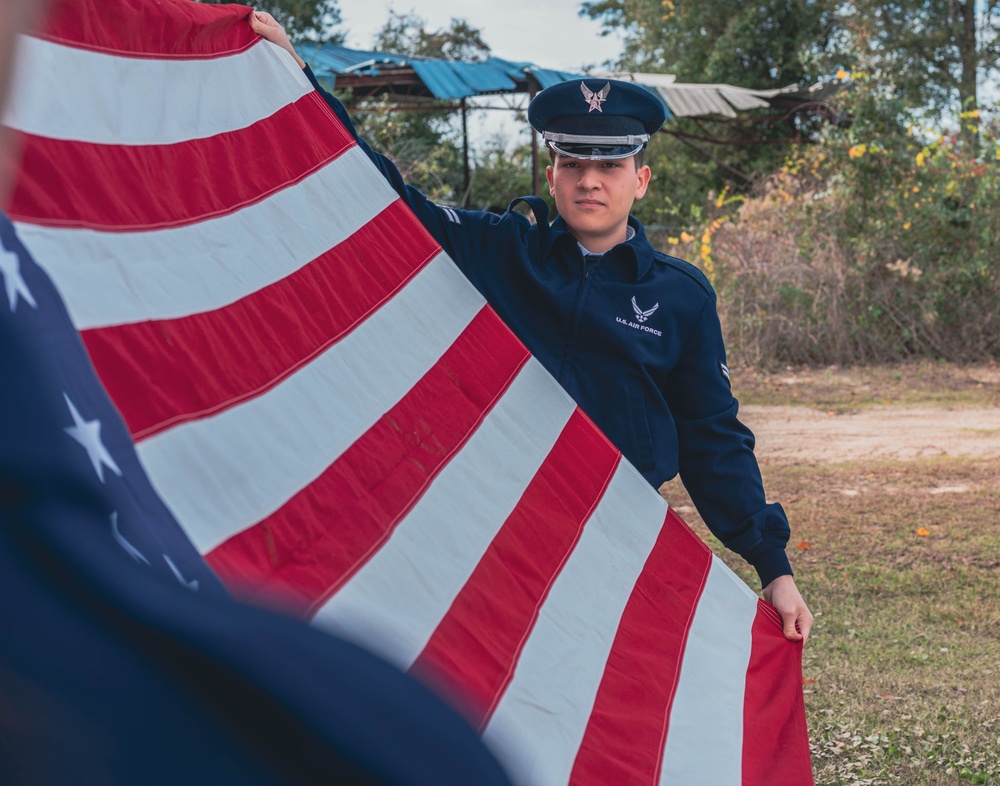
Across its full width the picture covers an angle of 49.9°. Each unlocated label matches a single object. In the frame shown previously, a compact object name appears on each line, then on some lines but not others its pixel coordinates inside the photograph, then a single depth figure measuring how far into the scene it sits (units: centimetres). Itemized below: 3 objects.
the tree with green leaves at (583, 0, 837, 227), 2022
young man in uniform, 237
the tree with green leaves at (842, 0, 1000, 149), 2170
